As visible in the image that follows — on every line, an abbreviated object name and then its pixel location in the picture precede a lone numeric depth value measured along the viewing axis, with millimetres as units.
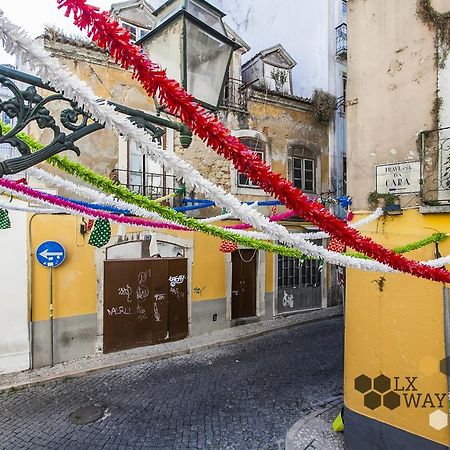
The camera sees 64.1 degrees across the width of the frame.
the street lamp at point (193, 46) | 2158
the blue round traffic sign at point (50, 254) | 8312
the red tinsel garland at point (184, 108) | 1312
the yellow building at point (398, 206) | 4527
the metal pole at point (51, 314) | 8477
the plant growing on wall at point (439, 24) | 4629
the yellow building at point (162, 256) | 8711
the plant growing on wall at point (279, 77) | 13219
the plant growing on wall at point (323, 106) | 13273
